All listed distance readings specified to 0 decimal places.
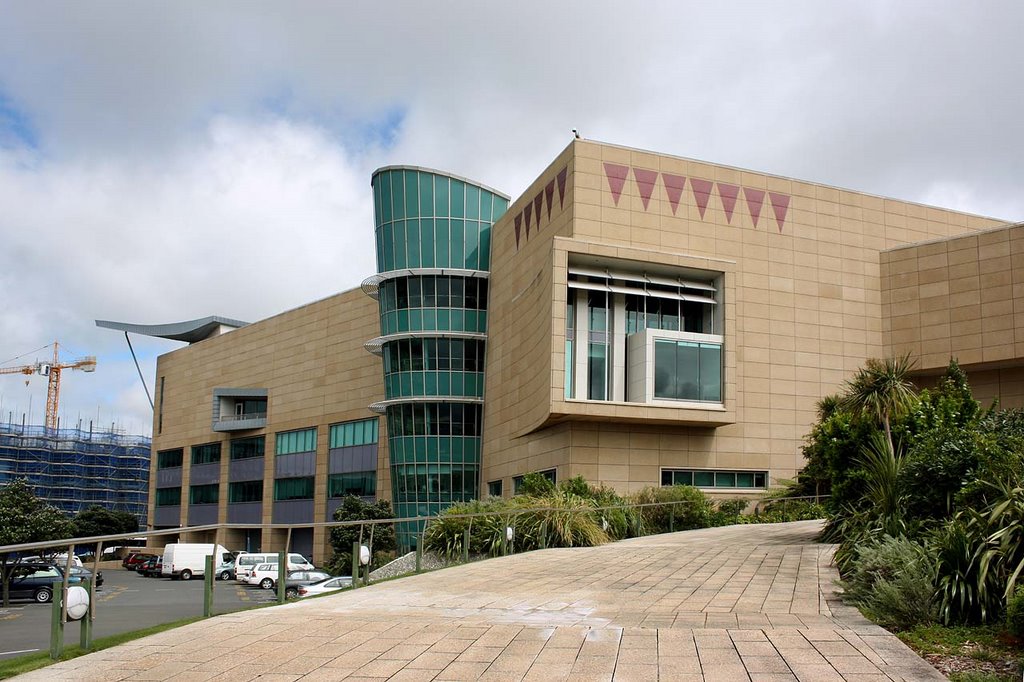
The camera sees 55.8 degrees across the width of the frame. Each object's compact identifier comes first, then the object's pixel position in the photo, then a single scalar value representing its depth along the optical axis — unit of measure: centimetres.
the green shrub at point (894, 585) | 1038
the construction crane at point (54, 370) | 17388
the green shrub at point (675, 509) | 2931
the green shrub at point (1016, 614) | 888
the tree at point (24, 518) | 4756
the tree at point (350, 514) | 4144
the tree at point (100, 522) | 7731
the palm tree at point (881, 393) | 2609
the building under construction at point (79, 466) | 12288
